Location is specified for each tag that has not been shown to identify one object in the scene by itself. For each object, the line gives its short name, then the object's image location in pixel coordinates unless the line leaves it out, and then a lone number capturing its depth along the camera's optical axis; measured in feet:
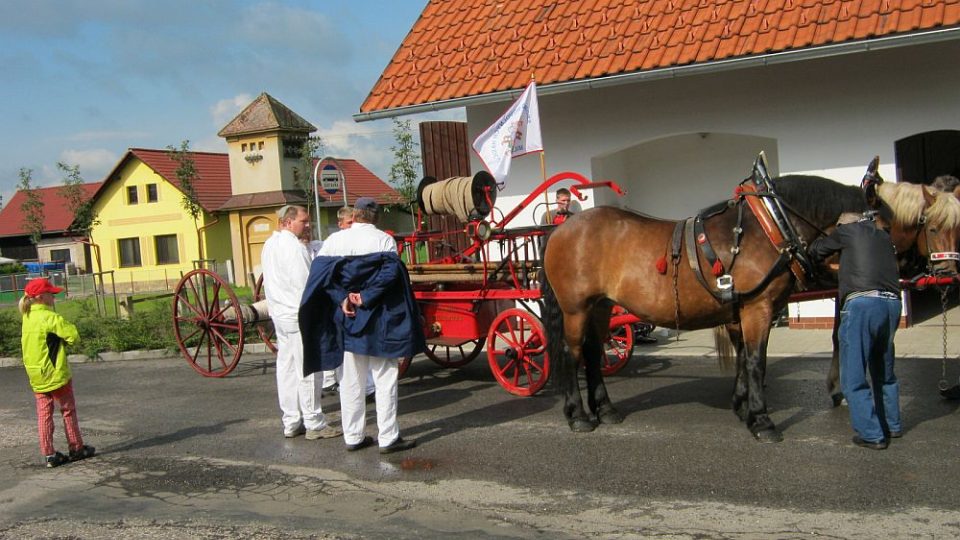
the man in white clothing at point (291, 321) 23.93
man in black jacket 18.79
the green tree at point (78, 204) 136.56
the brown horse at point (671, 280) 20.27
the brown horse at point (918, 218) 19.35
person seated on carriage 30.25
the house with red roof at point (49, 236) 160.35
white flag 32.04
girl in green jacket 22.29
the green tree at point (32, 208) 144.77
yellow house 135.64
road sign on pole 38.81
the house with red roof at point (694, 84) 33.14
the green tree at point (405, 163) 69.82
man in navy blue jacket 21.22
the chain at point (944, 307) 21.13
